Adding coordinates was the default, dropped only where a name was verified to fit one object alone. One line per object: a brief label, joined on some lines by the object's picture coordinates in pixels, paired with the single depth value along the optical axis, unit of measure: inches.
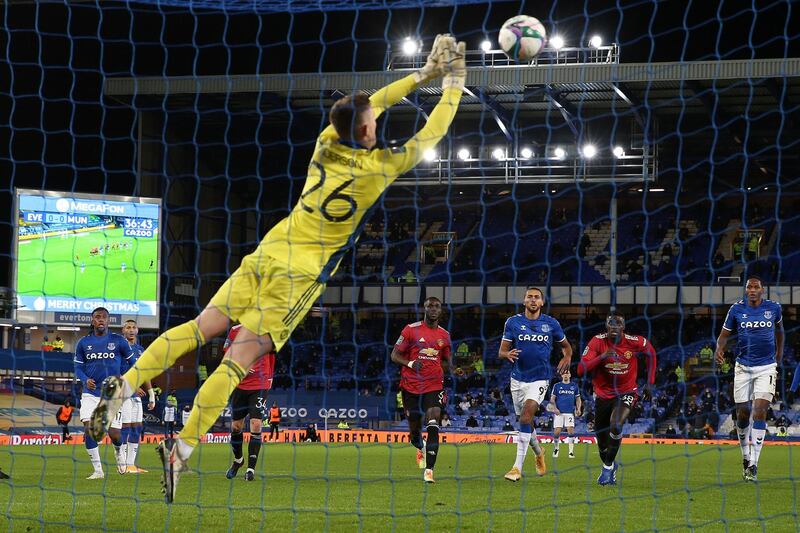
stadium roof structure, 1215.6
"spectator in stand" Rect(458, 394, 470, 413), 1289.4
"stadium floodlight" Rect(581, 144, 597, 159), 1348.7
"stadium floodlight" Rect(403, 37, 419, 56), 1280.8
